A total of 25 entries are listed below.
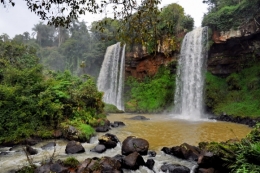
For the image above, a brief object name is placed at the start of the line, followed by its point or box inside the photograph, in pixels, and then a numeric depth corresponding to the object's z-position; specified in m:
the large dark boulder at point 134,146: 8.15
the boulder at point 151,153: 8.24
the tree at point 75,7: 4.30
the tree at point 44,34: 64.06
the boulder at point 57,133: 10.48
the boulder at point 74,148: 8.49
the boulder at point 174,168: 6.79
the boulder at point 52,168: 6.20
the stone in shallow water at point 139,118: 18.42
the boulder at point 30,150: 8.34
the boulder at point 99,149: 8.66
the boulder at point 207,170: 6.19
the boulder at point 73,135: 10.20
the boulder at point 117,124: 14.58
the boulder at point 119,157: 7.27
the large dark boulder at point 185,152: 7.83
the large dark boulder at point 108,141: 9.11
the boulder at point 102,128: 12.41
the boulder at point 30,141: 9.50
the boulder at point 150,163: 7.22
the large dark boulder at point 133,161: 6.96
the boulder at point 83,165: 6.31
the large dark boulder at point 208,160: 6.33
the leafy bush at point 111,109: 23.05
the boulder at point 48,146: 9.13
